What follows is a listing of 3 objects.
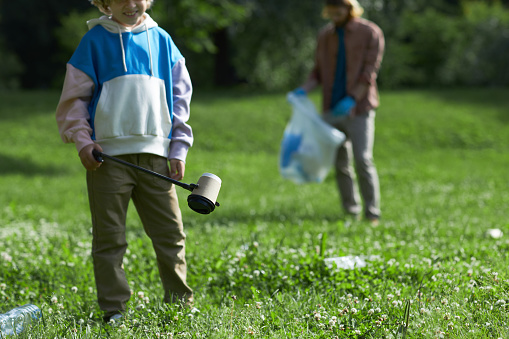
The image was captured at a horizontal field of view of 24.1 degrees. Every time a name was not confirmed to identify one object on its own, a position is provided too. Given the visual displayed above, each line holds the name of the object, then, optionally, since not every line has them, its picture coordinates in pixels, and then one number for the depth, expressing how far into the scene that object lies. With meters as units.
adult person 11.47
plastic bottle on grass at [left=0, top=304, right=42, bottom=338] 5.56
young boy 5.94
